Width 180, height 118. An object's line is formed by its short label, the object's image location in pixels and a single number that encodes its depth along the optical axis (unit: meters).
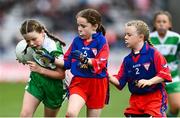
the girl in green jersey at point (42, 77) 17.73
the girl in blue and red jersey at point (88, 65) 17.37
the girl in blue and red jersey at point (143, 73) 17.02
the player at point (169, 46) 22.00
